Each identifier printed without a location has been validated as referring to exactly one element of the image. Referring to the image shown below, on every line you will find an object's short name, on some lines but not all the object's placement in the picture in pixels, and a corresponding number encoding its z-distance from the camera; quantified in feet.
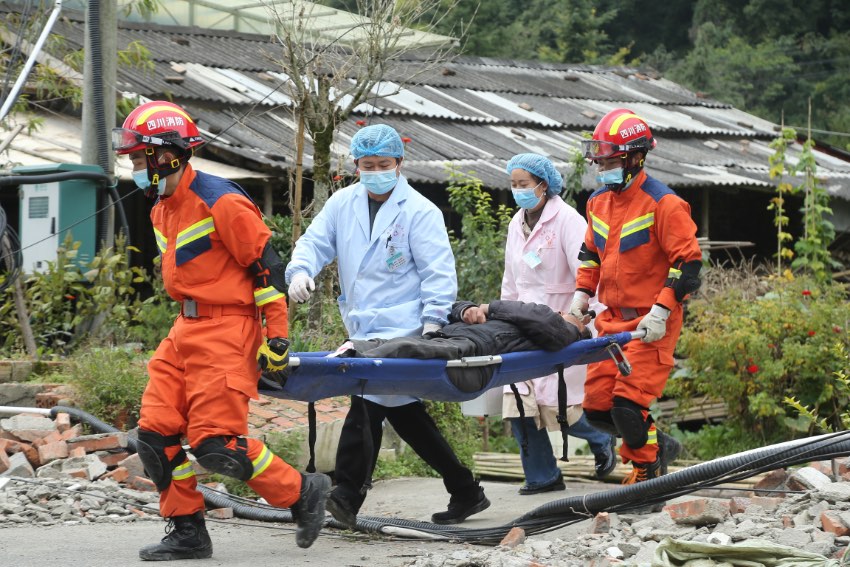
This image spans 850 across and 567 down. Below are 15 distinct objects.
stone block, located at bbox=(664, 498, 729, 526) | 34.91
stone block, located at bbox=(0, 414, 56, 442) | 51.16
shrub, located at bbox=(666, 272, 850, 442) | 64.23
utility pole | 70.90
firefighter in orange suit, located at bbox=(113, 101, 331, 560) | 34.42
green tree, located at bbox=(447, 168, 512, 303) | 71.36
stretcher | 36.19
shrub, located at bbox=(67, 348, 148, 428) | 53.72
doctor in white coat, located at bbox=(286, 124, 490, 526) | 40.04
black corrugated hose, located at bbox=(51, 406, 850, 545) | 35.83
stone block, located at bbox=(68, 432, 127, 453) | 49.93
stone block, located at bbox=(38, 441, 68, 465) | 49.34
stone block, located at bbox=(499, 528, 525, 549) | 36.47
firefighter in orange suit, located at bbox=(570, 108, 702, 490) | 41.63
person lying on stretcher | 37.19
